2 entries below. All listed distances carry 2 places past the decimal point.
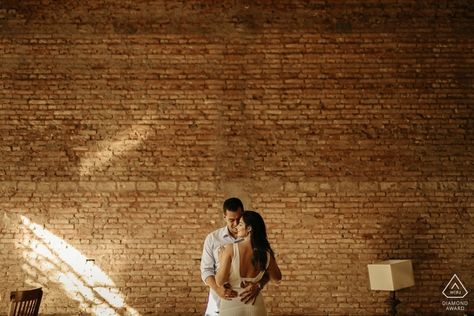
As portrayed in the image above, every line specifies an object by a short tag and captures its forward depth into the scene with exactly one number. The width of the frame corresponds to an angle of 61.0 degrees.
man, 3.51
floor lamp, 4.93
